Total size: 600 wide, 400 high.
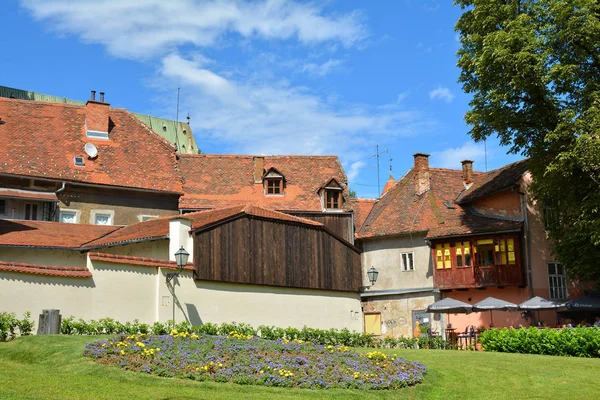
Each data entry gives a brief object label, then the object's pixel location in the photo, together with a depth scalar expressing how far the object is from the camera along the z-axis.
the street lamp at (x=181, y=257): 22.80
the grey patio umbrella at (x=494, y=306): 30.92
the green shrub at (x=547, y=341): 22.77
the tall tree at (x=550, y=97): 27.38
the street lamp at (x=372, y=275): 32.53
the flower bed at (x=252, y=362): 15.23
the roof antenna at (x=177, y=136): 79.06
